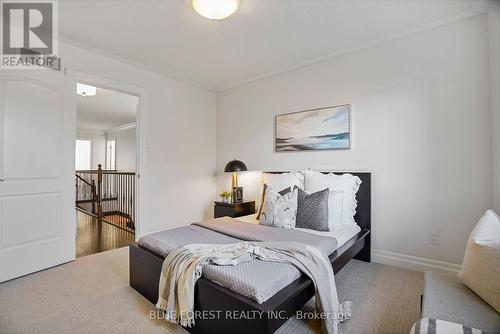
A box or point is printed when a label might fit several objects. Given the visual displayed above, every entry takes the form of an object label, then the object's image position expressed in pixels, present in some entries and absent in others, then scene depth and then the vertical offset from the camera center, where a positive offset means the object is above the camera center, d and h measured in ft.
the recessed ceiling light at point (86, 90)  12.52 +4.02
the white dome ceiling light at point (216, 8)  6.50 +4.36
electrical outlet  8.02 -2.30
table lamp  12.11 -0.13
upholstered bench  3.63 -2.28
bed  4.20 -2.34
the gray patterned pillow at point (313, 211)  7.81 -1.41
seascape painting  9.88 +1.67
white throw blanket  4.98 -2.18
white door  7.79 -0.11
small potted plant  12.40 -1.51
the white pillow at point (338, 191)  8.38 -0.86
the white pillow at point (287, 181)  9.37 -0.53
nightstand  11.52 -2.03
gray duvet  4.43 -2.00
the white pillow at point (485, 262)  3.93 -1.61
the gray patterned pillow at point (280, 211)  8.00 -1.45
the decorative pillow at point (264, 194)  9.03 -0.98
